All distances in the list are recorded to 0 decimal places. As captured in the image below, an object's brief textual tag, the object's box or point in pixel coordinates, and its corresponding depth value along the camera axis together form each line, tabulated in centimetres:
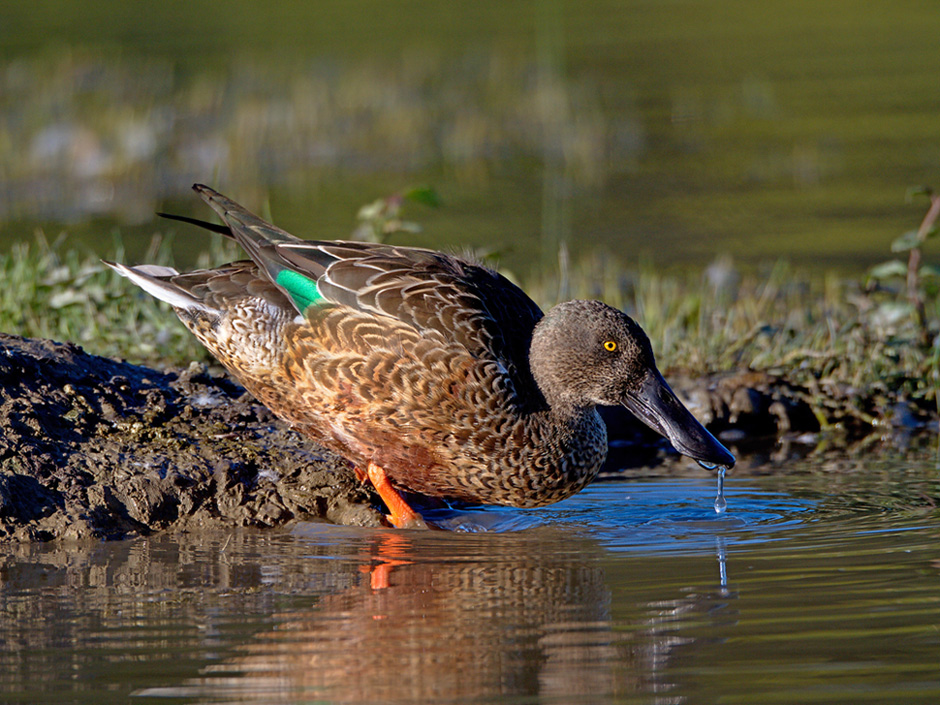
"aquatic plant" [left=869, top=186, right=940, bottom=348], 1296
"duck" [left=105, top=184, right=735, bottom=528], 953
